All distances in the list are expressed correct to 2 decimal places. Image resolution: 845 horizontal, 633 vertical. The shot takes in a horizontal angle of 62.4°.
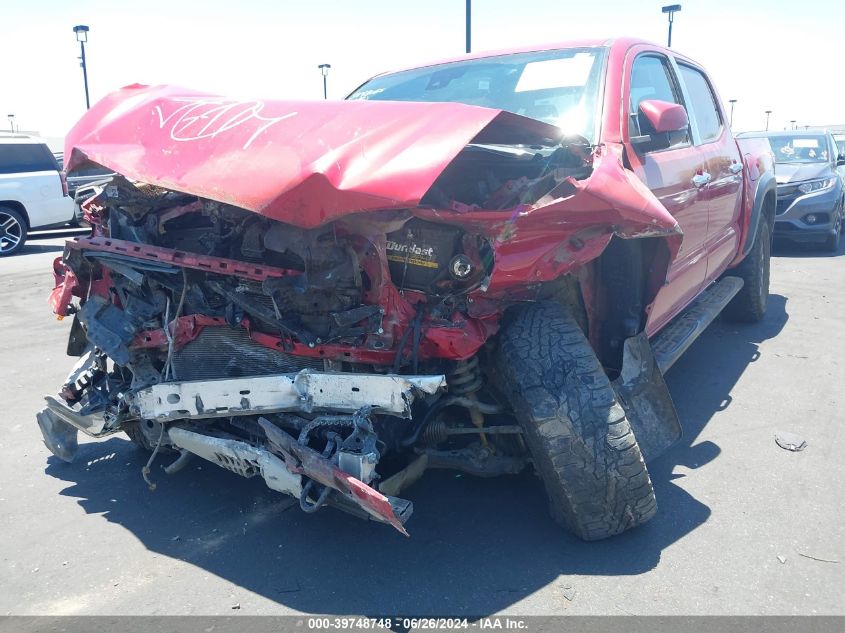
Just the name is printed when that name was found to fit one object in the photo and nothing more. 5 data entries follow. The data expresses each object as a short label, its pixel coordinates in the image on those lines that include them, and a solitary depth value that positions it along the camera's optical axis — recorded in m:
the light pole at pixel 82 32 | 20.47
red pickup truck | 2.54
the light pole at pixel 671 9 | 19.33
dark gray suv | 9.91
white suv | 11.97
